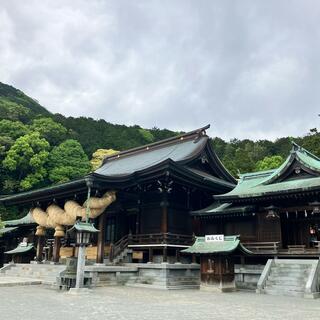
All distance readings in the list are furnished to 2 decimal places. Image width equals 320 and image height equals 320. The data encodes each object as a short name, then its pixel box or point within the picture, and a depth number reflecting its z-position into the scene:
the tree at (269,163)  61.41
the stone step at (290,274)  19.31
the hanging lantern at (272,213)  23.17
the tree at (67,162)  65.11
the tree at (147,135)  102.52
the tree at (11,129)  66.54
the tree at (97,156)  75.75
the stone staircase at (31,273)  23.30
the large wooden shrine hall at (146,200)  24.03
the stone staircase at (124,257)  24.94
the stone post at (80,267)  18.25
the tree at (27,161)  60.47
